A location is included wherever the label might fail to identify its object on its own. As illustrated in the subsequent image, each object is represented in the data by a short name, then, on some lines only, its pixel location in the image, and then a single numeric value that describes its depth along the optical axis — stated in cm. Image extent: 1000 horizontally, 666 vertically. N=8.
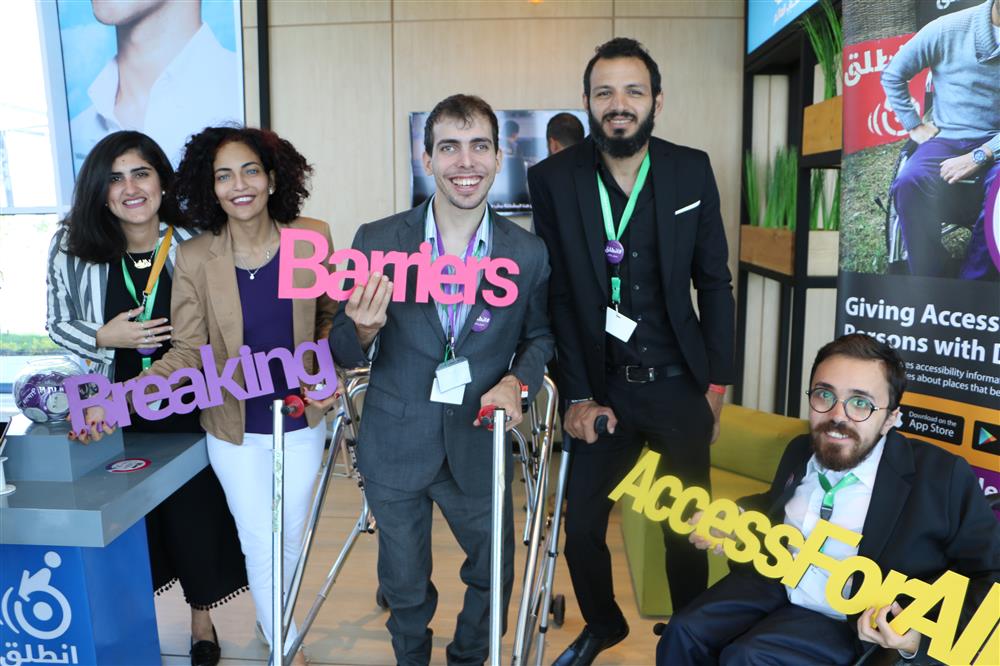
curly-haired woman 239
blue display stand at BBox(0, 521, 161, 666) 225
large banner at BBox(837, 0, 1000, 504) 202
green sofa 315
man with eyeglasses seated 175
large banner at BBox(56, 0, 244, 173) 546
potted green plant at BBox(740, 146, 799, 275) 391
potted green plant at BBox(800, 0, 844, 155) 293
